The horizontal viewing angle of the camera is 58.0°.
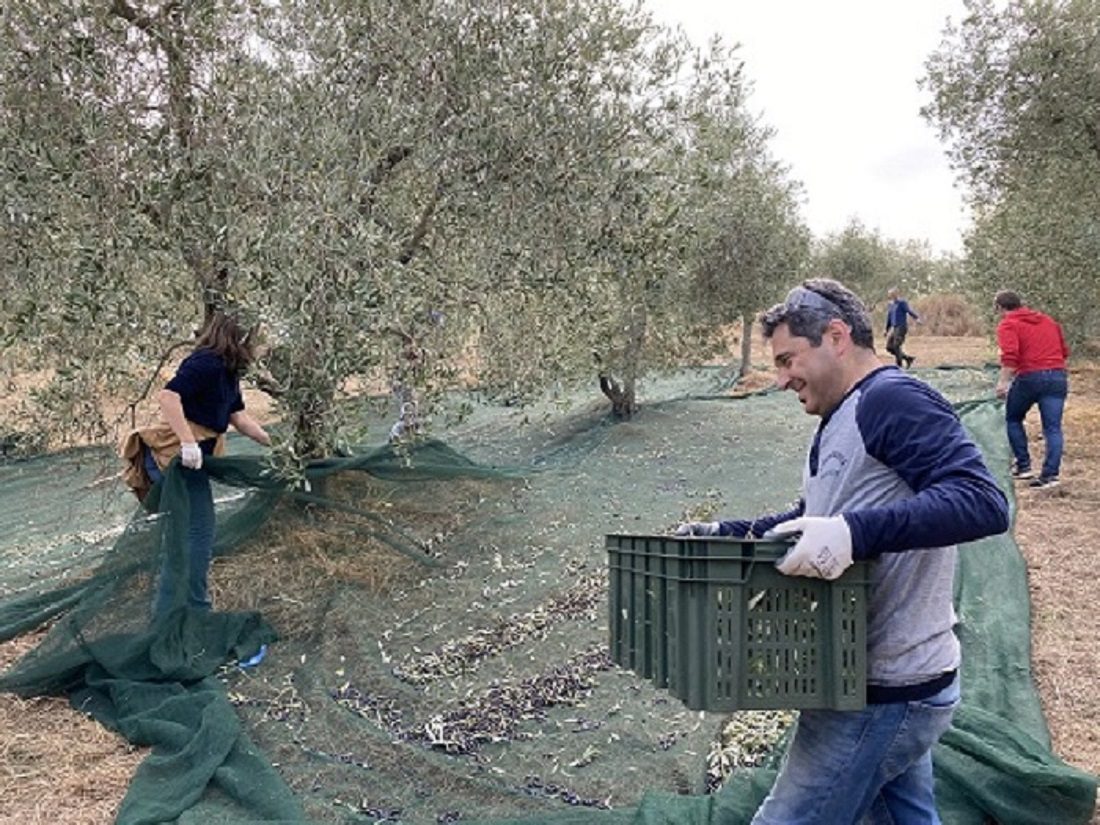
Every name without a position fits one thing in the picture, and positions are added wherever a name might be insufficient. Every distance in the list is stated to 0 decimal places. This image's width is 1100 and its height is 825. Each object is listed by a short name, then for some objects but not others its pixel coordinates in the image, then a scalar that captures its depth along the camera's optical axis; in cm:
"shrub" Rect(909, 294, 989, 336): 3244
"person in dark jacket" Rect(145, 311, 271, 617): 564
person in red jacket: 927
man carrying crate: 226
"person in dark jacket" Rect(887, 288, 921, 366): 2011
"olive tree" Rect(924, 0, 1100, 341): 1058
